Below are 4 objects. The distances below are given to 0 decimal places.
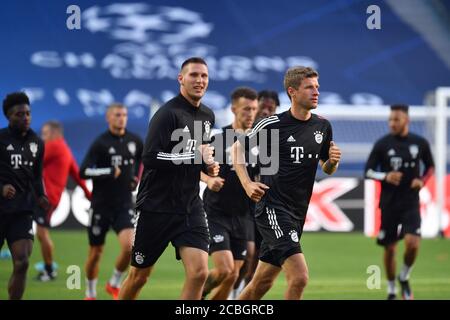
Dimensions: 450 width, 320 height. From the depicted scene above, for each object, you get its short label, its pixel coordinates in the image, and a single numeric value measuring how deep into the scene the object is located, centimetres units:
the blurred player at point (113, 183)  1344
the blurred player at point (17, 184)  1063
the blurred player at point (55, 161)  1678
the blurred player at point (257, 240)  1227
